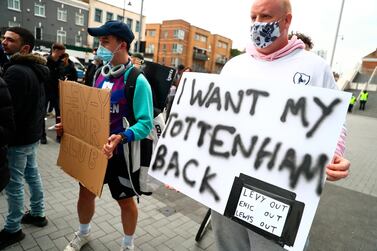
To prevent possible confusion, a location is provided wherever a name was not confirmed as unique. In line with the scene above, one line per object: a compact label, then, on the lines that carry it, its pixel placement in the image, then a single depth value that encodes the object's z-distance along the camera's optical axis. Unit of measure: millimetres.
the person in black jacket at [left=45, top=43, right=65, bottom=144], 6308
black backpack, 2238
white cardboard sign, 1208
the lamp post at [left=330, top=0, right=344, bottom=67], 13641
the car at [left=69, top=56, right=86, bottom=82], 20950
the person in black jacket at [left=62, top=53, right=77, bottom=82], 6430
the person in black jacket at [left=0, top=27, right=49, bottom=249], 2545
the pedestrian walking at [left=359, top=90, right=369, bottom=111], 24147
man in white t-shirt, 1471
